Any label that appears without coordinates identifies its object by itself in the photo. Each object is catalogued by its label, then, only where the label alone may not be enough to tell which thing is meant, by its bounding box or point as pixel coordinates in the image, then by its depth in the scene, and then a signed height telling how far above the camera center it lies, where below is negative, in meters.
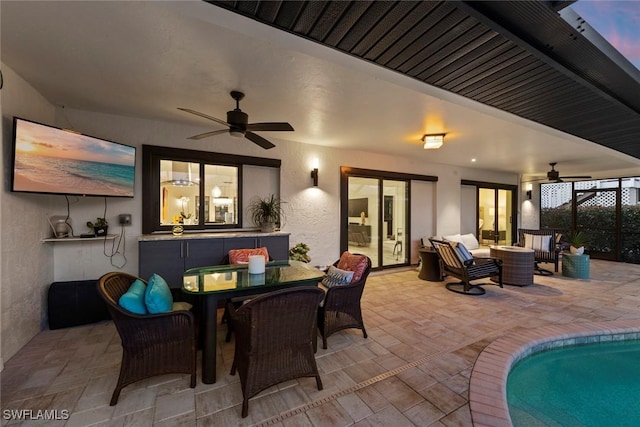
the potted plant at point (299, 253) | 4.69 -0.71
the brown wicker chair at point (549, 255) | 6.07 -0.95
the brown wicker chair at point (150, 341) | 1.90 -0.99
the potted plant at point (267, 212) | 4.50 +0.04
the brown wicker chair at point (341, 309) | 2.69 -1.03
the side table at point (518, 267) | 5.03 -1.02
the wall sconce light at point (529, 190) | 9.16 +0.89
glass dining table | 2.12 -0.63
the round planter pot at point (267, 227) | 4.47 -0.22
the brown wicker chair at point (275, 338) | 1.82 -0.93
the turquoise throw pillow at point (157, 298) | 2.03 -0.68
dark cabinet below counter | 3.49 -0.54
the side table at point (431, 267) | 5.34 -1.09
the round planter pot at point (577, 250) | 5.75 -0.79
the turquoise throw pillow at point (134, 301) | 1.94 -0.66
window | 3.90 +0.43
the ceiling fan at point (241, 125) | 2.76 +0.95
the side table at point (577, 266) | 5.65 -1.12
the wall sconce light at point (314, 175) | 5.11 +0.78
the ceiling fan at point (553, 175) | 6.57 +1.04
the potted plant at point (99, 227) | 3.41 -0.18
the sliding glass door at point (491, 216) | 8.11 -0.04
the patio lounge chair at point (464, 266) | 4.54 -0.94
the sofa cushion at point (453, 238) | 6.21 -0.57
